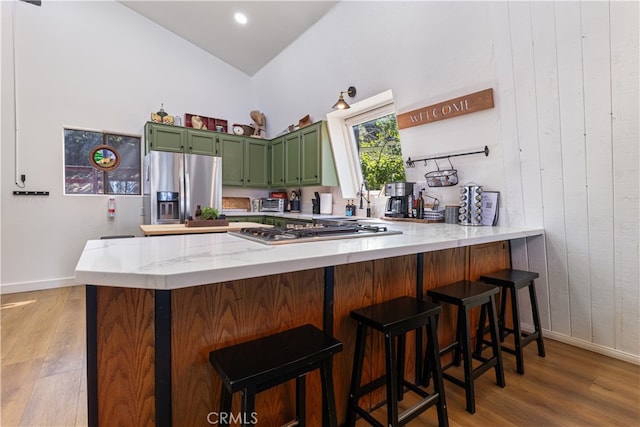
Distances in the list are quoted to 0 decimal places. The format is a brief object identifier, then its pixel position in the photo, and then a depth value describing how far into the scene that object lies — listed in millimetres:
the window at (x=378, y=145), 3557
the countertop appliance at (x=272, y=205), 4961
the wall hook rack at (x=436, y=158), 2554
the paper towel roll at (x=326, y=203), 4375
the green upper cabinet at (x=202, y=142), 4434
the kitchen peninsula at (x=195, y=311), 994
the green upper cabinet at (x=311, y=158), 4062
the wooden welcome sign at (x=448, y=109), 2486
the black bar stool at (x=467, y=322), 1596
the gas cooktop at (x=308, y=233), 1517
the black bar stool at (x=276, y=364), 917
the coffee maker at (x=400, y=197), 3074
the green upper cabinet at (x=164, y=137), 4141
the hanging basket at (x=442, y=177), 2750
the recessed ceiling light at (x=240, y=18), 3937
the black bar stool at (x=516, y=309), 1940
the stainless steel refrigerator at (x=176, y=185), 3896
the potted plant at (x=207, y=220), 3043
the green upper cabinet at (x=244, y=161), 4797
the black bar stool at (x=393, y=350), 1274
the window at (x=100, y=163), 4008
